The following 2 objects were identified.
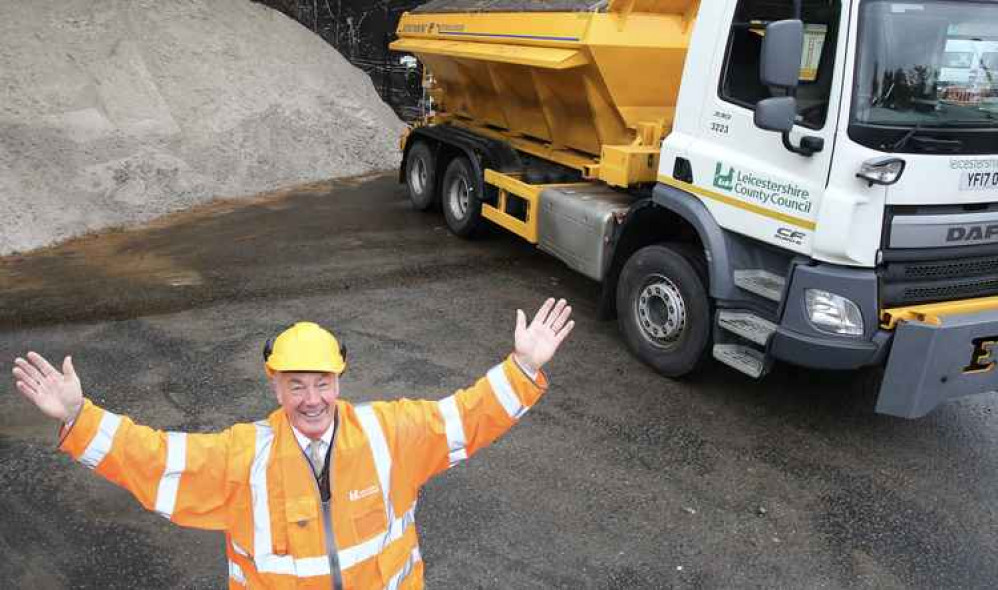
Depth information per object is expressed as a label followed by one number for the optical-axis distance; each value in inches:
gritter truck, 167.2
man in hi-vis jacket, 79.9
